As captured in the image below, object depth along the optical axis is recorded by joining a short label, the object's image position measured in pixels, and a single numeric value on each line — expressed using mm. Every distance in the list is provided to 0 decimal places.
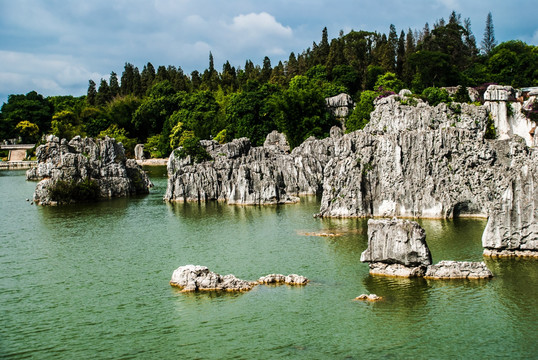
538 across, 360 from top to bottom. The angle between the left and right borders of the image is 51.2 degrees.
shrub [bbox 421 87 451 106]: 76375
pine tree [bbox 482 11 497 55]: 150288
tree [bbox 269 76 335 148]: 95438
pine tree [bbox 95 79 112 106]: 158750
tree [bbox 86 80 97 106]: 160875
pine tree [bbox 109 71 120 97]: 166875
